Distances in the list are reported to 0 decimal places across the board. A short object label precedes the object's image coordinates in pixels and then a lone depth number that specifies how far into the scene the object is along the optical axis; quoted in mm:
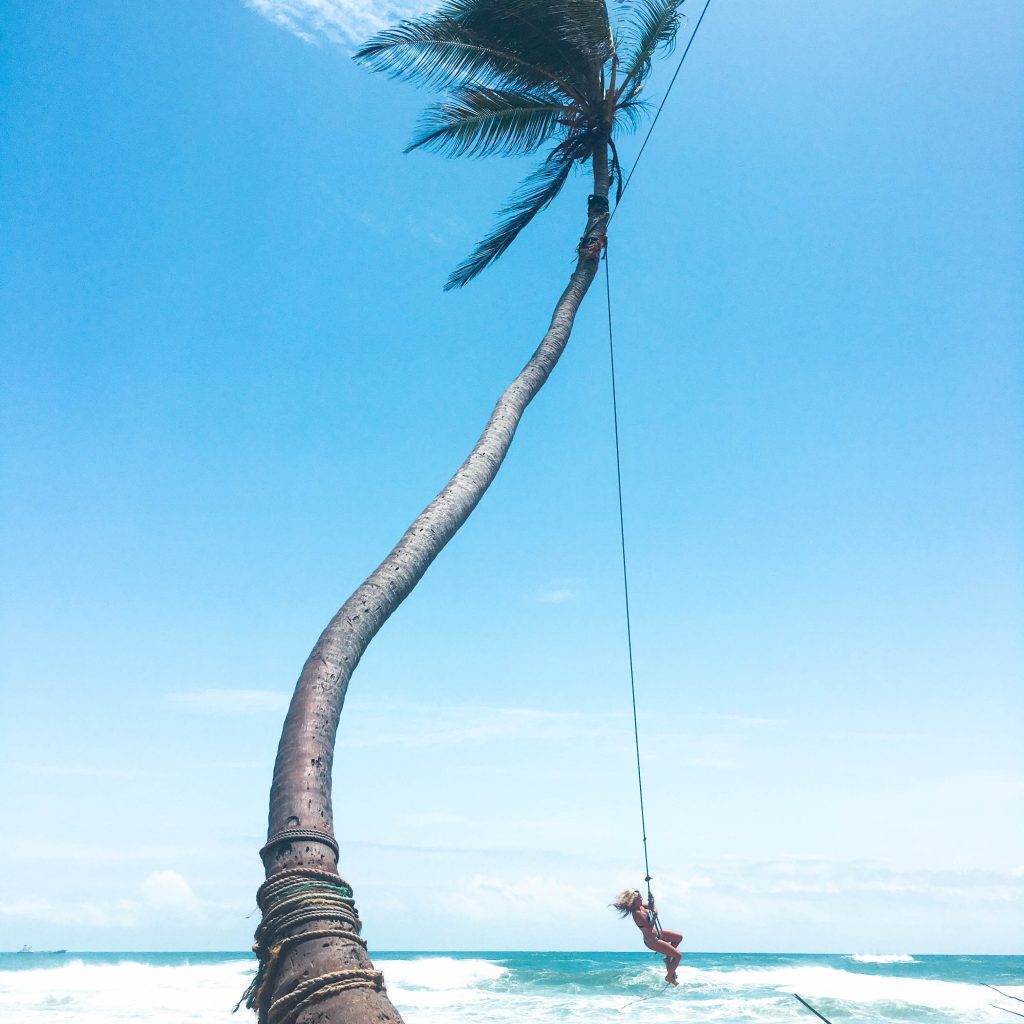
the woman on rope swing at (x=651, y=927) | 8195
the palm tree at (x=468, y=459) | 2678
